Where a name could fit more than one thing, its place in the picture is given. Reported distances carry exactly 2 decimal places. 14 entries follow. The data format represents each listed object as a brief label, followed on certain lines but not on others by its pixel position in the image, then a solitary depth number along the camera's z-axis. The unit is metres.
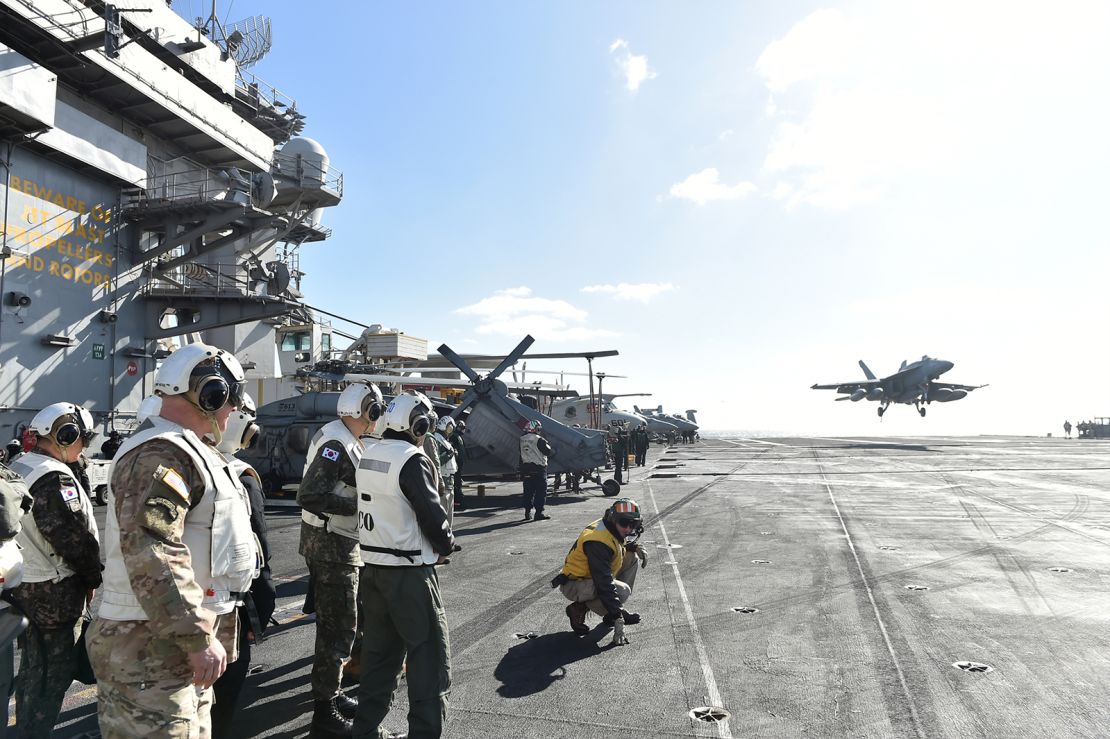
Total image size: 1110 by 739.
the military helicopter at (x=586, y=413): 38.19
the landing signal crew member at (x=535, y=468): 13.80
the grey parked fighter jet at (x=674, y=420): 54.59
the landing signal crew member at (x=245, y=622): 3.76
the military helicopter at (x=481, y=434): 17.19
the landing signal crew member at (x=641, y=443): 30.23
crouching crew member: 5.97
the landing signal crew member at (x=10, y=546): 2.72
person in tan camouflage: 2.46
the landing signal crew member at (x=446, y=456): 10.06
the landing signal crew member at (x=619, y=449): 20.42
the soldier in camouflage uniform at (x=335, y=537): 4.49
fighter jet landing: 50.81
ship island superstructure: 18.11
